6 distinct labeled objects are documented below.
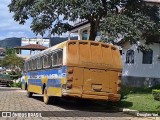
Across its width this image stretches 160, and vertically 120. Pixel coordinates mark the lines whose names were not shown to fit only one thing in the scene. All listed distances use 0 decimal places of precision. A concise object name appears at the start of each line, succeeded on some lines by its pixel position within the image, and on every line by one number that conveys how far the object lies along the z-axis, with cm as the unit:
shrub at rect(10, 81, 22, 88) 5345
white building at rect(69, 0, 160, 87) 3334
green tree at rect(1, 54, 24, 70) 8050
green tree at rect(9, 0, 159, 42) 2555
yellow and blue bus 1794
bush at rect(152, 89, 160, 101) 2041
